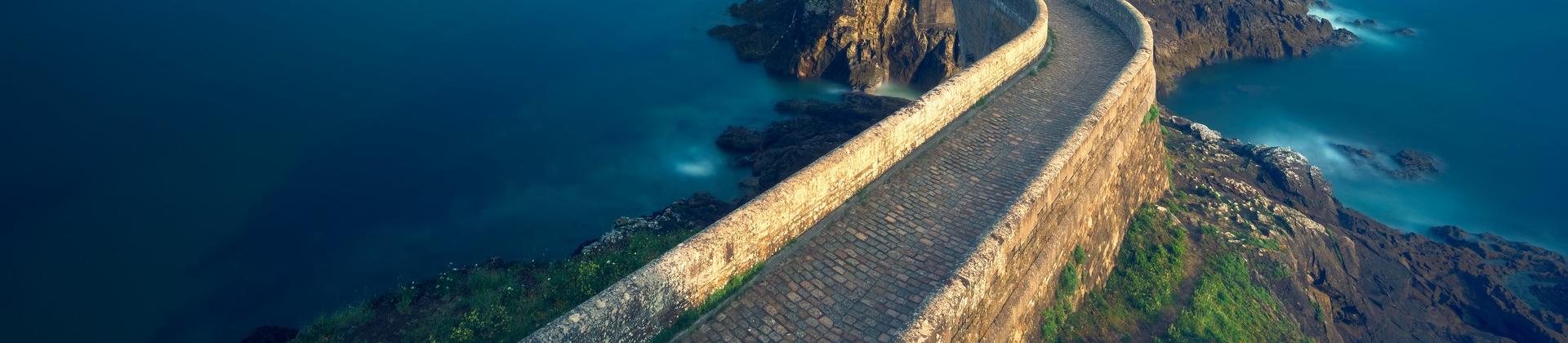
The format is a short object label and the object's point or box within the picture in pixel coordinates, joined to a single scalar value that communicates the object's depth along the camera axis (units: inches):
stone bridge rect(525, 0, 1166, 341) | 299.6
